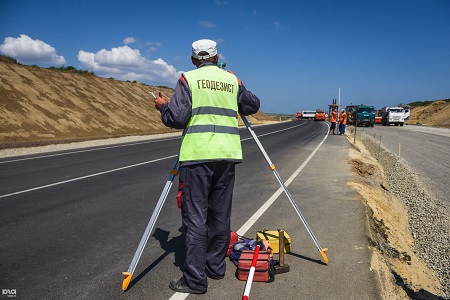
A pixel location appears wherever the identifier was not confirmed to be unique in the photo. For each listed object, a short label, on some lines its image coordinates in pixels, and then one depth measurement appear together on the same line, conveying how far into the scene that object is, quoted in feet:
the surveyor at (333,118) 88.95
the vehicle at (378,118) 179.13
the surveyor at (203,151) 10.62
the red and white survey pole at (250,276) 8.43
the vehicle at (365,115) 144.56
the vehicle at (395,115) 158.30
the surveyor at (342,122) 84.77
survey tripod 10.82
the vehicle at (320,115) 223.55
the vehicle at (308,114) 246.47
